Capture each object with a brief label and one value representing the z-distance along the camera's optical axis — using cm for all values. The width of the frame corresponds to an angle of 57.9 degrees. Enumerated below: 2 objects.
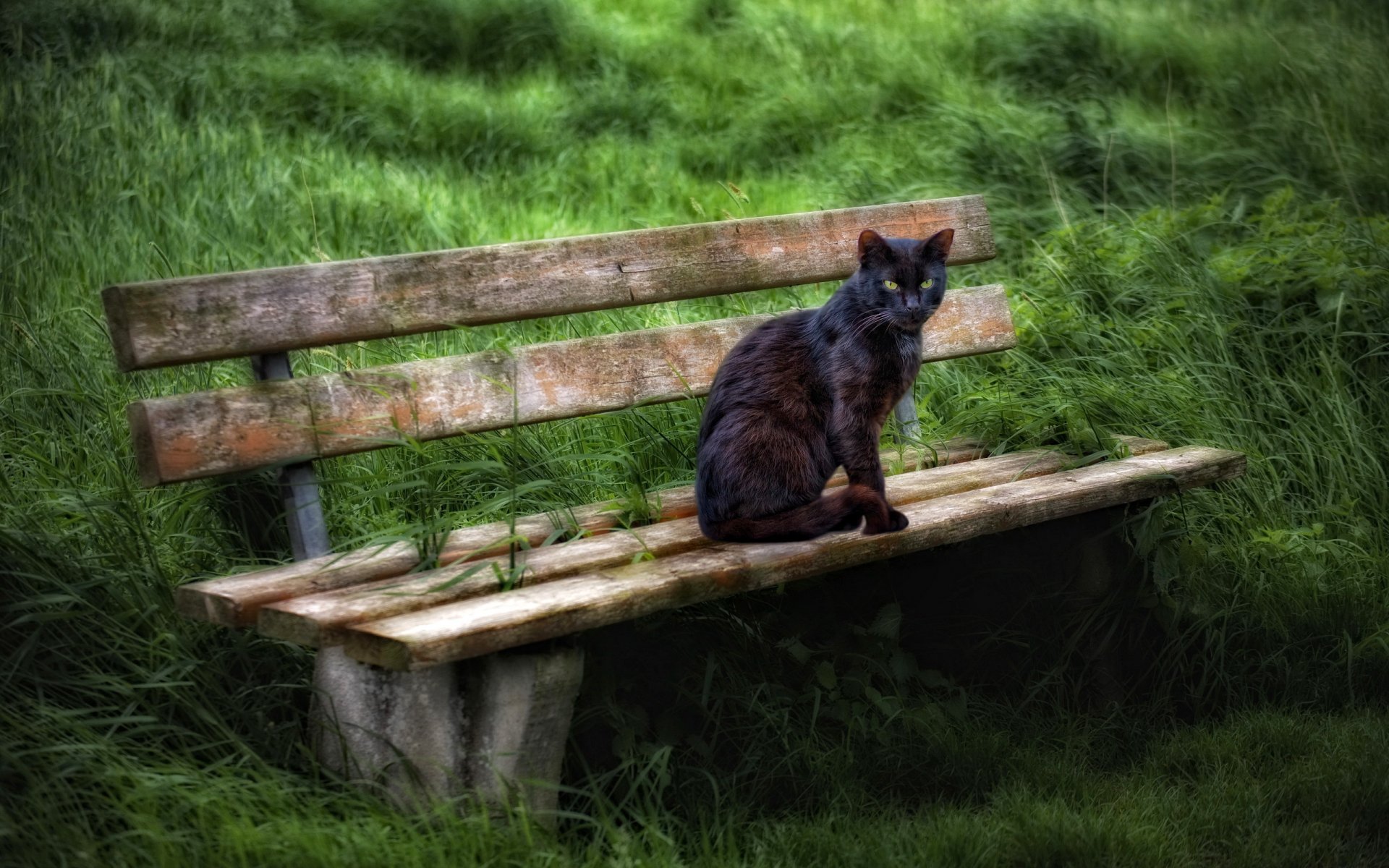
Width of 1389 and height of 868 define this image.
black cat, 252
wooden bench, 217
